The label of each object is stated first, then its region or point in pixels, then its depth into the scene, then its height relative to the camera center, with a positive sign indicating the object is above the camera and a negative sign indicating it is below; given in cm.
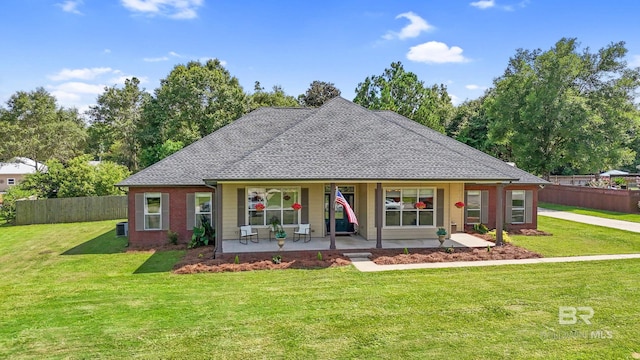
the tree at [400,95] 4169 +895
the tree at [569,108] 3203 +579
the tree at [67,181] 2412 -27
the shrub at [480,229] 1775 -235
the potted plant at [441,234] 1423 -206
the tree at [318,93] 5500 +1179
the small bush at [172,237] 1562 -240
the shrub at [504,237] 1577 -246
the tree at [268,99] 4635 +938
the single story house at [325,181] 1360 -21
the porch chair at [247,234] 1509 -223
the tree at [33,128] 3817 +481
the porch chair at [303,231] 1523 -210
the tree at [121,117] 4241 +661
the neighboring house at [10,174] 4688 +31
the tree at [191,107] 3506 +640
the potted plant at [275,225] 1562 -192
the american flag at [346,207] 1344 -104
